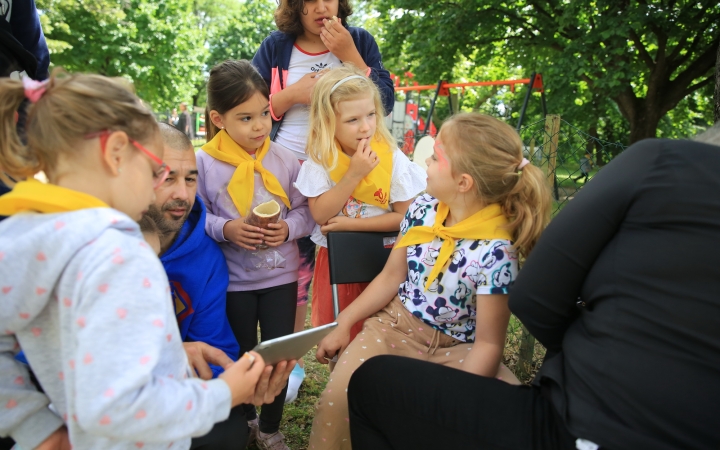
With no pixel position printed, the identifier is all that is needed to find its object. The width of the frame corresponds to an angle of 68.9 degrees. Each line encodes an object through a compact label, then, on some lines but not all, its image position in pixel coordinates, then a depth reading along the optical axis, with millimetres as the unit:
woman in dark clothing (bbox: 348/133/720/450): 1173
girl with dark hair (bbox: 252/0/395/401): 2646
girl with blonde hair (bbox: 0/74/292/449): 969
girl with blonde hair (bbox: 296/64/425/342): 2322
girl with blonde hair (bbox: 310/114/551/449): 1746
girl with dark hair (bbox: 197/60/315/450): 2211
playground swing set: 8922
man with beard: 1857
